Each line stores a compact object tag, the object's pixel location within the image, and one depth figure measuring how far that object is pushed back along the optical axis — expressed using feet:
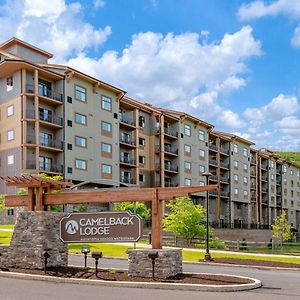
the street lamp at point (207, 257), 66.21
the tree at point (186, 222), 107.06
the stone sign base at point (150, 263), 40.20
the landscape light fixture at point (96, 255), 39.46
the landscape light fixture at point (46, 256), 41.68
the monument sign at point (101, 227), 43.49
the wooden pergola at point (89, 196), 42.01
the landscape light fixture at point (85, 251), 43.05
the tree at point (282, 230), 160.86
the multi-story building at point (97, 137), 128.11
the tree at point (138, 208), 126.82
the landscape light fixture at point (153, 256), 39.09
